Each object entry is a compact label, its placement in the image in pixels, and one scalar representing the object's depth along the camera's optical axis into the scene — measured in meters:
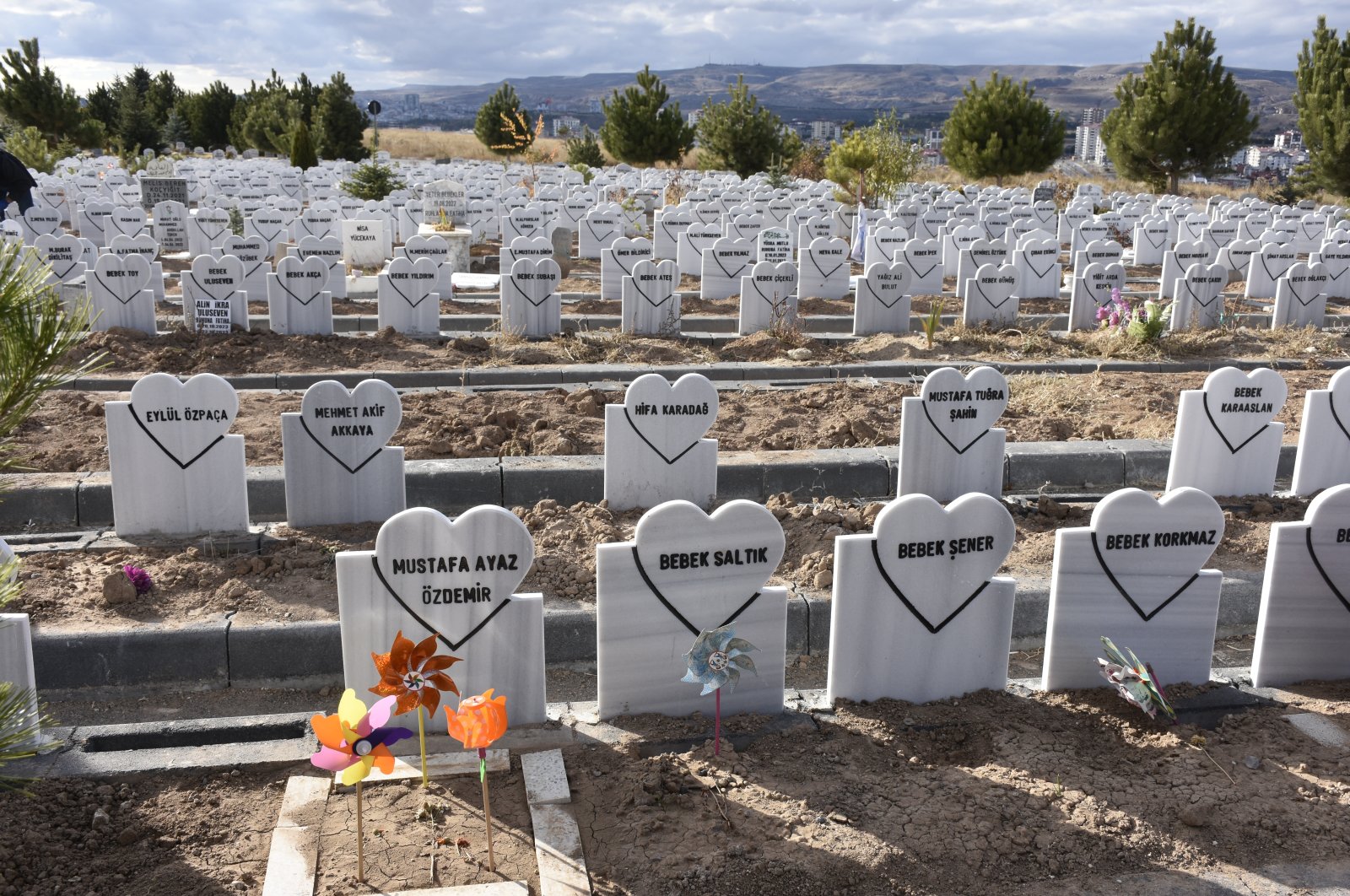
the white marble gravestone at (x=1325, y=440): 6.68
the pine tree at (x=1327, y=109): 27.38
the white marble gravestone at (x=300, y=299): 10.96
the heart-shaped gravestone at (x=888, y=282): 12.02
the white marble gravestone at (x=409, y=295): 11.33
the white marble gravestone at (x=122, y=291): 10.69
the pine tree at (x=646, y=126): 35.28
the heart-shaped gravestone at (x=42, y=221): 16.25
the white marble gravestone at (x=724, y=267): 13.69
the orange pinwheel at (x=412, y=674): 3.27
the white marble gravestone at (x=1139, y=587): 4.11
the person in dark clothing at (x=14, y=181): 9.67
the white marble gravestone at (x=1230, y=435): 6.61
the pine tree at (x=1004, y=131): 31.03
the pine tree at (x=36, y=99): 37.88
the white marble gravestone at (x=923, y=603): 3.97
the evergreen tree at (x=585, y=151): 37.84
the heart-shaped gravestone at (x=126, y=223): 16.41
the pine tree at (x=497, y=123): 46.00
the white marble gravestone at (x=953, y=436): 6.41
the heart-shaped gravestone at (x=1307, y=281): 12.59
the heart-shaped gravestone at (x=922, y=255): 14.18
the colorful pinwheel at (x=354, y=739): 2.98
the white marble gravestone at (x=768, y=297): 11.57
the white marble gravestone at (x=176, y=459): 5.74
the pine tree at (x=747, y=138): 33.41
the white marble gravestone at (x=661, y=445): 6.25
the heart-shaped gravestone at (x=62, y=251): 12.05
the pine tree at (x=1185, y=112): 31.12
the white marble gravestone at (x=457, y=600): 3.77
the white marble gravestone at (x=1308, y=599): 4.25
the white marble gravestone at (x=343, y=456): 5.89
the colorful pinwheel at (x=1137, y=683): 3.81
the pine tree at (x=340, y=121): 41.66
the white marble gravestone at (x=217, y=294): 10.66
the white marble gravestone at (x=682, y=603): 3.87
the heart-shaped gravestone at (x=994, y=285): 12.00
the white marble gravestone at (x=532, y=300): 11.26
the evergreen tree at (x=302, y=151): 31.61
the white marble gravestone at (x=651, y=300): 11.41
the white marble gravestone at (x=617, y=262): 13.77
